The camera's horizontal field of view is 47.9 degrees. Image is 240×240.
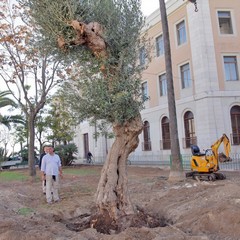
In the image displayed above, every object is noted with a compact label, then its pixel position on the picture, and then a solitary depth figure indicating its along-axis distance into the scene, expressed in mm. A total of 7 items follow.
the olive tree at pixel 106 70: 5193
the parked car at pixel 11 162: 28192
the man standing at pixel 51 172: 7597
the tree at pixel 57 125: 22804
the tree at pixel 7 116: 20836
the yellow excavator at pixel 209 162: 10219
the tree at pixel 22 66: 13488
